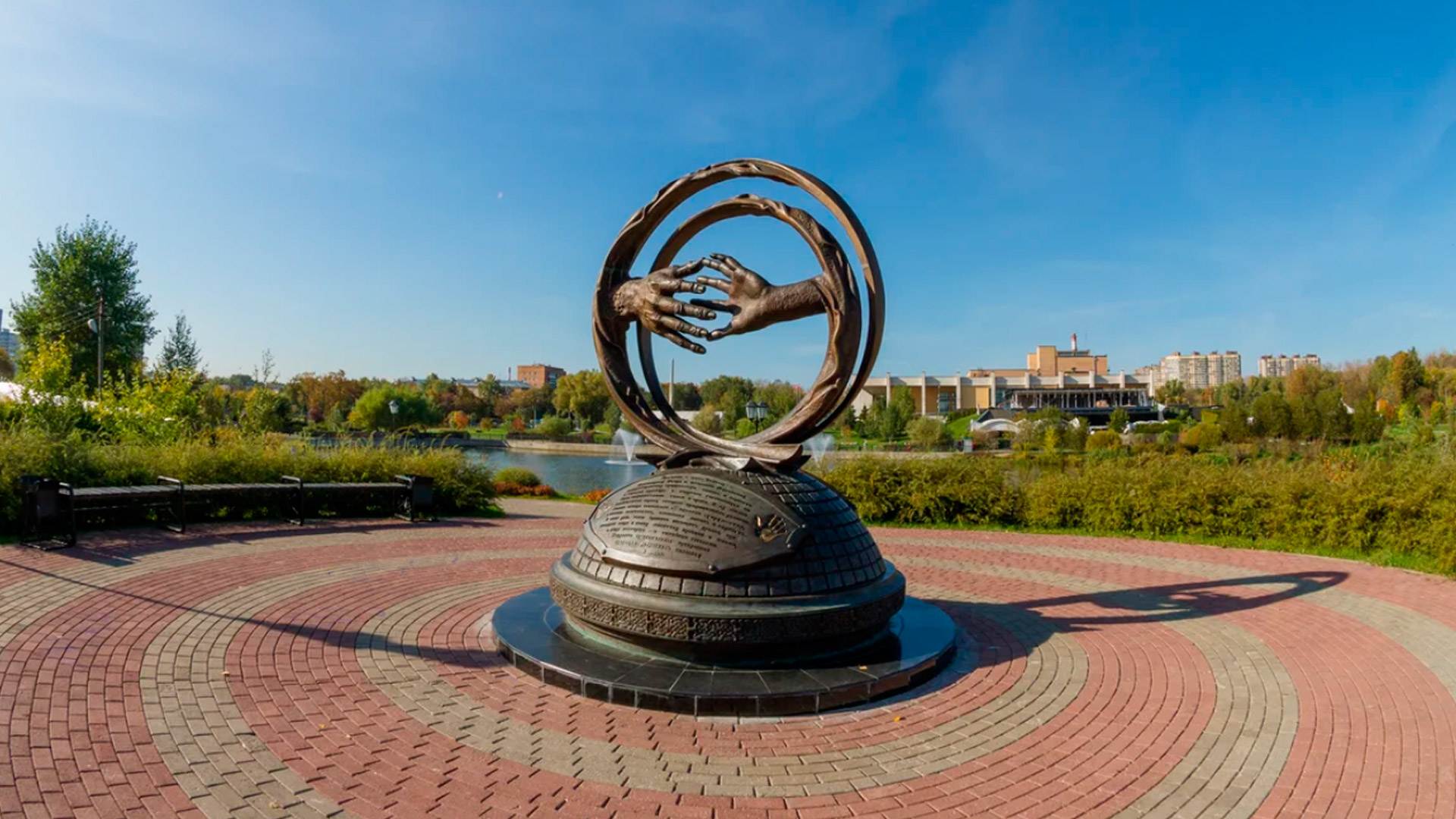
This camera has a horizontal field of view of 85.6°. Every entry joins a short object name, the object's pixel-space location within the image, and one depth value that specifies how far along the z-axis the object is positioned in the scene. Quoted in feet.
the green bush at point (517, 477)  69.05
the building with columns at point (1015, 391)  287.89
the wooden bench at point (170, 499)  33.81
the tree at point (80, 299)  110.22
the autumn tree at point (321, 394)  246.06
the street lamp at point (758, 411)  45.98
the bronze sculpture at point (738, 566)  19.44
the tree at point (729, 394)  205.34
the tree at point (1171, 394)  331.16
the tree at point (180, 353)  124.47
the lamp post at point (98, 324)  91.81
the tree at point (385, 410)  195.52
